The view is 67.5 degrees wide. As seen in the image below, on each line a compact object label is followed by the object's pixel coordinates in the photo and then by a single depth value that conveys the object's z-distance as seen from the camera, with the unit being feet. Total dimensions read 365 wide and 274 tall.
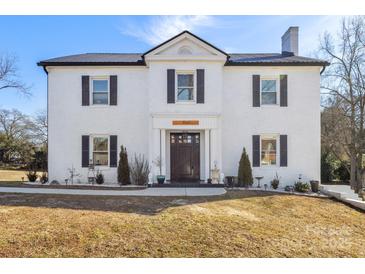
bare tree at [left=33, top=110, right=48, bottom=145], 124.06
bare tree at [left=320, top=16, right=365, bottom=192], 66.69
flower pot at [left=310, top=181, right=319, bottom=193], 43.98
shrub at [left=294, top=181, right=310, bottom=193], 42.93
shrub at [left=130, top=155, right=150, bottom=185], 46.24
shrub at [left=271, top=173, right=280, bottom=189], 44.96
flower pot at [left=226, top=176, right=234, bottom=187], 45.06
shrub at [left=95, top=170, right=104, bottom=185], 46.32
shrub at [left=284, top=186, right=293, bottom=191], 43.87
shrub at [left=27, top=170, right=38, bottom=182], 48.39
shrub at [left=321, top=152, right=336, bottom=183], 72.28
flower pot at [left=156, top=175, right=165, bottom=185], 44.01
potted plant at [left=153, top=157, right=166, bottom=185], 44.29
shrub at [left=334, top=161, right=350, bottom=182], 74.33
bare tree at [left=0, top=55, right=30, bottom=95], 92.07
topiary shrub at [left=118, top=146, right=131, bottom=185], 45.32
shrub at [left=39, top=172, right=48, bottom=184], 47.04
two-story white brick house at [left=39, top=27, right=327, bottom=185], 47.32
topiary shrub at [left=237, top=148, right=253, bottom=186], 44.70
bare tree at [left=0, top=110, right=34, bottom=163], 108.68
